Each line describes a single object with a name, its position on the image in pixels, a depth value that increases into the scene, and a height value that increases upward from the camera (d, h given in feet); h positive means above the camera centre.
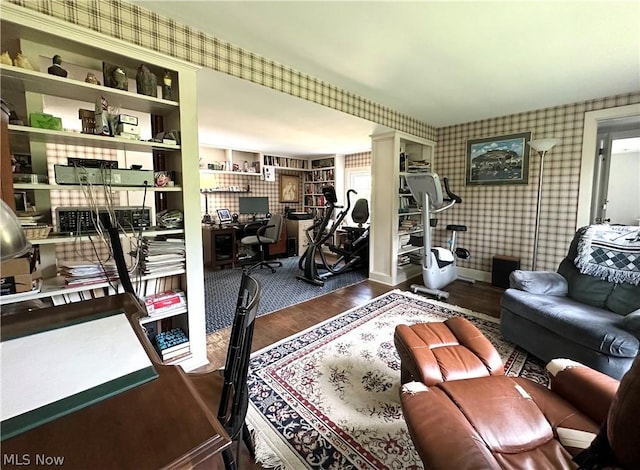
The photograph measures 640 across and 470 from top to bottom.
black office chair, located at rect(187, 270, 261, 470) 2.84 -1.77
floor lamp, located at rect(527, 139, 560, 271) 10.36 +2.08
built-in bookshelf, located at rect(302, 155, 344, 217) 20.38 +2.09
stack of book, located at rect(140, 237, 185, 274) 5.94 -1.07
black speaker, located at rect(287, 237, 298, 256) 19.15 -2.70
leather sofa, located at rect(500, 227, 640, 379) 5.44 -2.44
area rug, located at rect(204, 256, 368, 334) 9.85 -3.61
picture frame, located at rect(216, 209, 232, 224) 17.43 -0.61
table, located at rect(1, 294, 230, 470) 1.80 -1.61
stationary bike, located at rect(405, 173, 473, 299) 10.91 -1.79
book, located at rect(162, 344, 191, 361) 6.29 -3.37
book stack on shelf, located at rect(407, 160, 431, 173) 13.89 +2.04
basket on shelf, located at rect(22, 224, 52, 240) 4.58 -0.43
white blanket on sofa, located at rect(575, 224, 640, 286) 6.92 -1.18
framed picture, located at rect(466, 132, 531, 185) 12.23 +2.17
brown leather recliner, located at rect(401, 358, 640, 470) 2.25 -2.52
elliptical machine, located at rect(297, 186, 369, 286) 13.15 -2.16
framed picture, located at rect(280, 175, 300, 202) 21.01 +1.39
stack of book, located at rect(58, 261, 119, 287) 5.16 -1.27
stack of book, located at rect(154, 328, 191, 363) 6.34 -3.20
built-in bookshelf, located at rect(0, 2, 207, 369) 4.67 +1.29
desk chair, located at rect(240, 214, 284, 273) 15.56 -1.75
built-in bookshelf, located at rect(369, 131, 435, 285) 12.53 -0.29
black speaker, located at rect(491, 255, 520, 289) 12.00 -2.65
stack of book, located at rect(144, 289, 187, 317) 6.04 -2.15
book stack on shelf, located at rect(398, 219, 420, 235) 13.46 -0.97
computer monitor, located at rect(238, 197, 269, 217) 17.65 +0.08
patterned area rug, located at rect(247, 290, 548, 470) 4.40 -3.80
